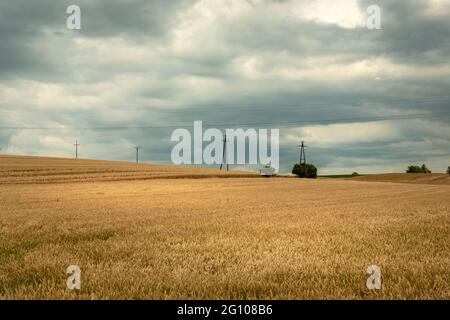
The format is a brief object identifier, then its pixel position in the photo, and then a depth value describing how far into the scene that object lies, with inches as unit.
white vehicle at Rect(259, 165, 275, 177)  3253.0
